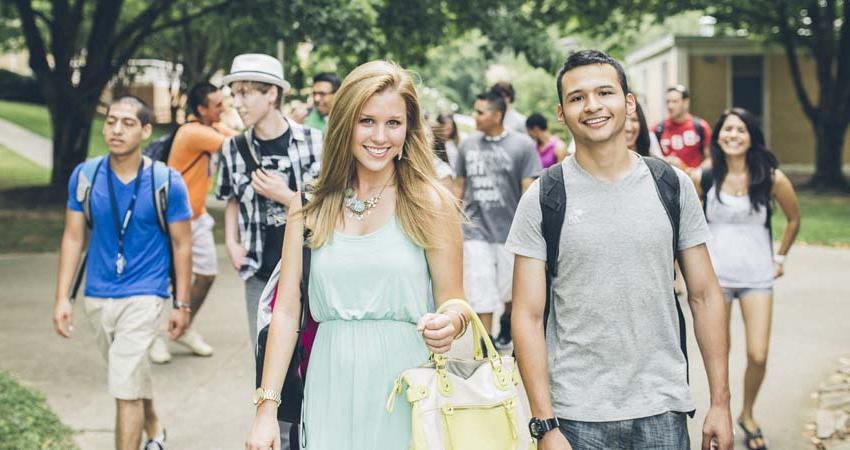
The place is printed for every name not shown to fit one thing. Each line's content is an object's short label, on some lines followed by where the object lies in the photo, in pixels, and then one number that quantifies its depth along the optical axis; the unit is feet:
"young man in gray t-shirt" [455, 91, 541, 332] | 26.63
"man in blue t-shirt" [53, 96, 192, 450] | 16.99
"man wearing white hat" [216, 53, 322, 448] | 16.84
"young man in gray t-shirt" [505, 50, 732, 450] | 10.43
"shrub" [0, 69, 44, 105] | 134.41
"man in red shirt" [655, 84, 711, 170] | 32.50
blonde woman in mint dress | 10.34
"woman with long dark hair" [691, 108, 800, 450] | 19.20
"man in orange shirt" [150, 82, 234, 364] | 23.26
